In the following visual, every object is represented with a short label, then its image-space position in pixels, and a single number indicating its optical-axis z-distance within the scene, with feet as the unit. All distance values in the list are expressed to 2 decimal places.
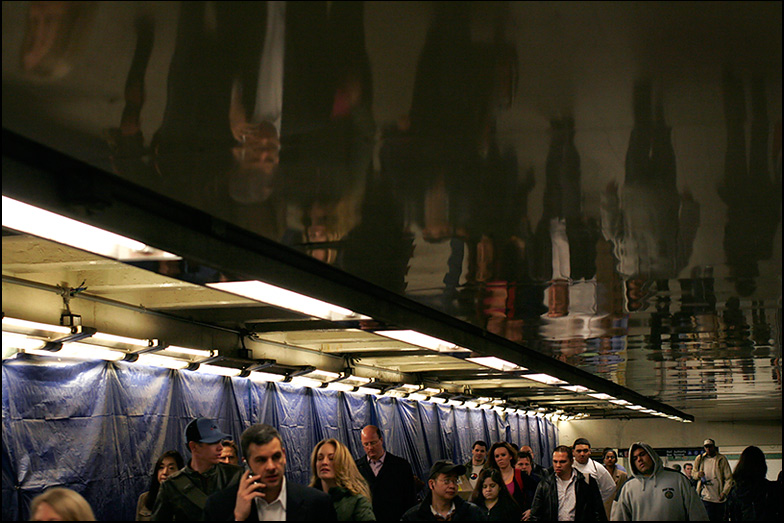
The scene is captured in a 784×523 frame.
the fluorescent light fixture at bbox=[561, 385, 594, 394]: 44.85
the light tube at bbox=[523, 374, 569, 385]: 36.75
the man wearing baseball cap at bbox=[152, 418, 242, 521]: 16.81
